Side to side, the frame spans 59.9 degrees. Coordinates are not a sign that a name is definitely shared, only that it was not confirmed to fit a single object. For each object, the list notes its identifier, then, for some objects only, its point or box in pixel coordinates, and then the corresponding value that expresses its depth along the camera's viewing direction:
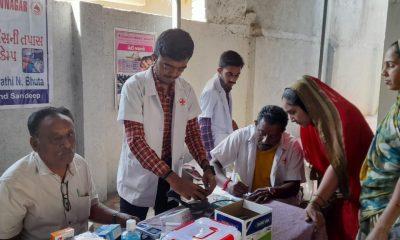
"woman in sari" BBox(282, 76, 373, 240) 1.73
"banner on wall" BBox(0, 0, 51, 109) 2.79
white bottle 1.30
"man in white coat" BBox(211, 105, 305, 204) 2.25
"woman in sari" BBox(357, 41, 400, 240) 1.38
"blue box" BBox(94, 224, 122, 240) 1.29
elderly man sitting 1.46
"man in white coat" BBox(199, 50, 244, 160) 3.12
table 1.62
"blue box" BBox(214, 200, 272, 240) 1.29
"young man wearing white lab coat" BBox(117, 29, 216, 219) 1.72
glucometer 1.40
